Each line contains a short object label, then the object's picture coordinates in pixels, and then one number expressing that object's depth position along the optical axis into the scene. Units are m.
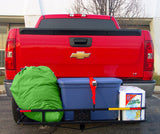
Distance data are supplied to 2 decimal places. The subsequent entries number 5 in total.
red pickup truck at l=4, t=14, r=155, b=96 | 3.10
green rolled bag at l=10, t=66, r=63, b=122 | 2.39
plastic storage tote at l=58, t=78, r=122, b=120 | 2.47
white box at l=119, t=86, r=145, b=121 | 2.47
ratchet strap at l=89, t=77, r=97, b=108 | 2.40
